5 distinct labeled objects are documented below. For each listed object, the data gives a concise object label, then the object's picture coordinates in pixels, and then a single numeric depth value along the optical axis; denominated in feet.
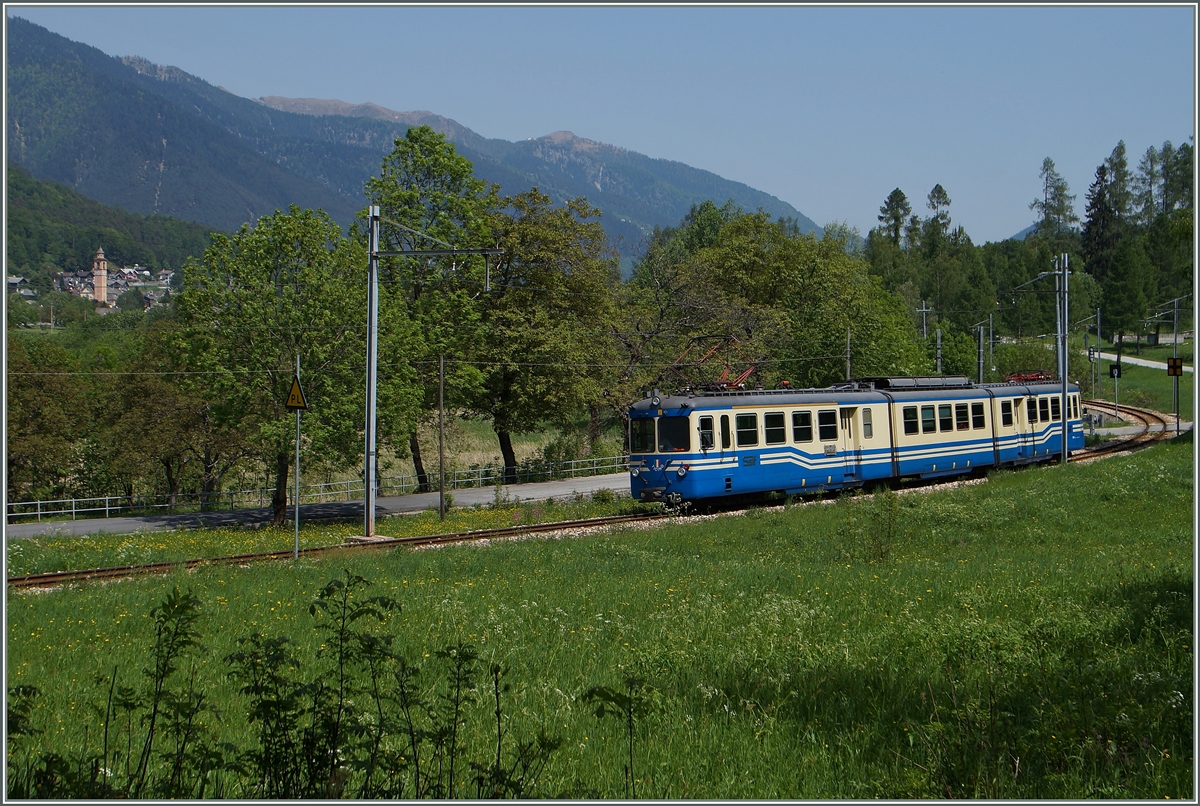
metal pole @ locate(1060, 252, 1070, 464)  114.42
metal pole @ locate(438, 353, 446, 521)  90.77
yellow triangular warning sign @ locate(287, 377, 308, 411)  53.47
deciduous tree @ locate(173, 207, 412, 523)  89.35
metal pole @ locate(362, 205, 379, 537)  70.64
